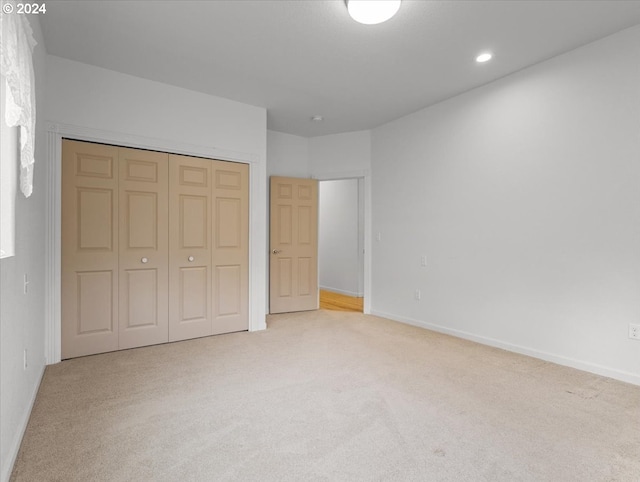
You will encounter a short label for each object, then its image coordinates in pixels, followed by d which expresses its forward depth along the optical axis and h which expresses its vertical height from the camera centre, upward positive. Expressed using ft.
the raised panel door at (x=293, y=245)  16.02 -0.17
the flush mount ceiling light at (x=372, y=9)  7.16 +5.01
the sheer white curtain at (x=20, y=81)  4.07 +2.10
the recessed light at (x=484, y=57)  9.52 +5.26
